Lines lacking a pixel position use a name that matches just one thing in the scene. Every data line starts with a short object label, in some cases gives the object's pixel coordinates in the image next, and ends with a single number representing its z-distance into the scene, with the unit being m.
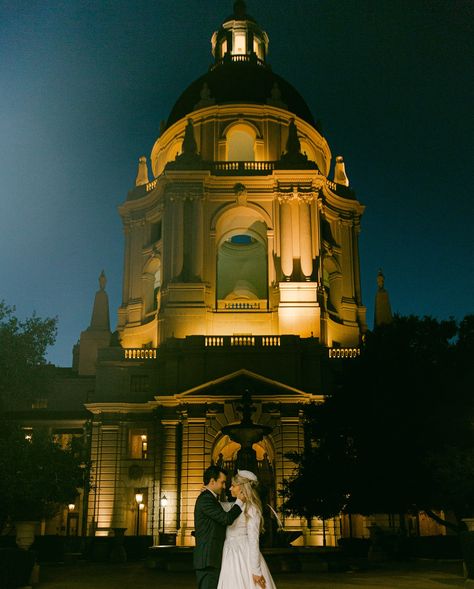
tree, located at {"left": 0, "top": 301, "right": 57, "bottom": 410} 46.78
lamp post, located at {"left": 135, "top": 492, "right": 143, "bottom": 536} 50.75
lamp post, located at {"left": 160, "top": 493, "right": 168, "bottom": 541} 47.44
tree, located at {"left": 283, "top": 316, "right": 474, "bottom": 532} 33.09
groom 10.54
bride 10.20
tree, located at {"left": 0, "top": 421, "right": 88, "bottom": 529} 33.00
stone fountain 29.78
